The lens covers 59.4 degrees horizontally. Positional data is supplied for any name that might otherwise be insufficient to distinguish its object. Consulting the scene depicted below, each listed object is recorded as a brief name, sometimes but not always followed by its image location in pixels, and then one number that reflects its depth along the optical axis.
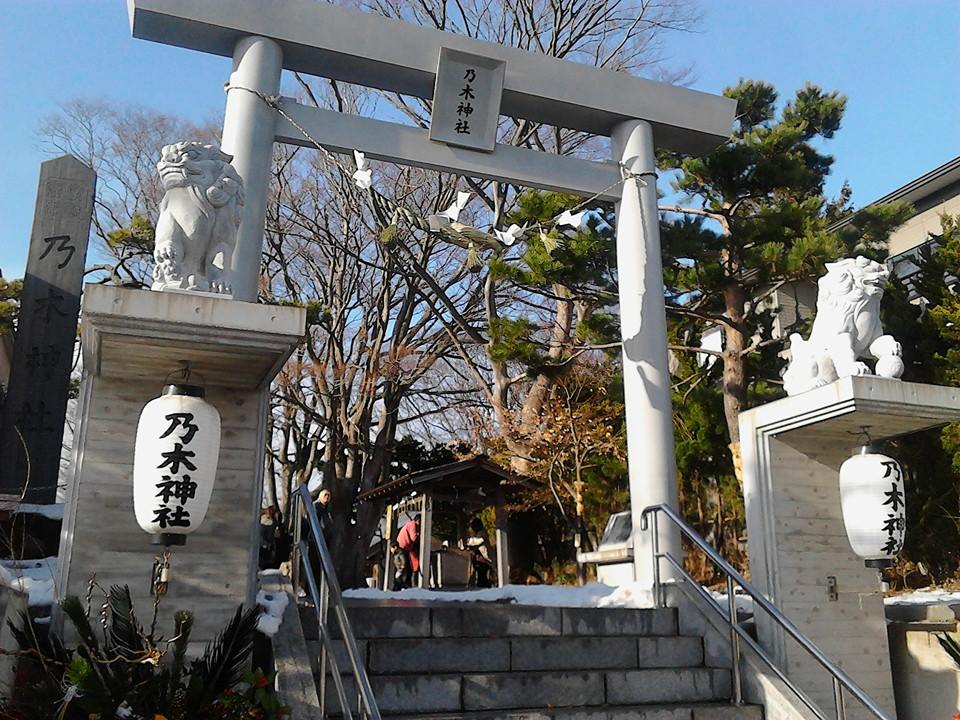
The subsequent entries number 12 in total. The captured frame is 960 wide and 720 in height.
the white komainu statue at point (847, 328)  6.57
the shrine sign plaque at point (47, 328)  9.56
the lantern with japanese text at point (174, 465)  4.60
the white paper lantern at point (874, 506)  6.01
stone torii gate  7.71
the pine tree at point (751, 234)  10.77
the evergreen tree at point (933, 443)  11.04
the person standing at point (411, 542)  12.98
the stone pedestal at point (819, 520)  6.32
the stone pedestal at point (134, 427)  4.79
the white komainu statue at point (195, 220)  5.26
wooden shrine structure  12.91
